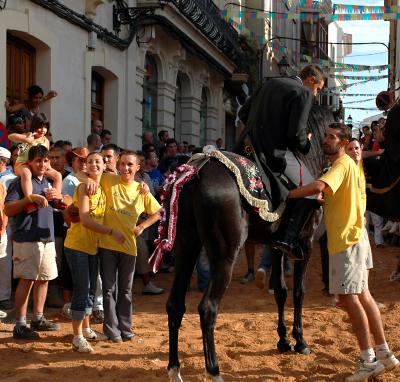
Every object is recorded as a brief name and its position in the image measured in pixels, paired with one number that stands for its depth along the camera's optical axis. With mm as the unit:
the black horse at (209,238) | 5074
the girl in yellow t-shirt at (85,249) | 6047
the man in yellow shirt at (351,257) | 5113
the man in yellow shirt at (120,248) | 6359
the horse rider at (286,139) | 5789
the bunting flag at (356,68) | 26634
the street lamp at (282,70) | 34184
